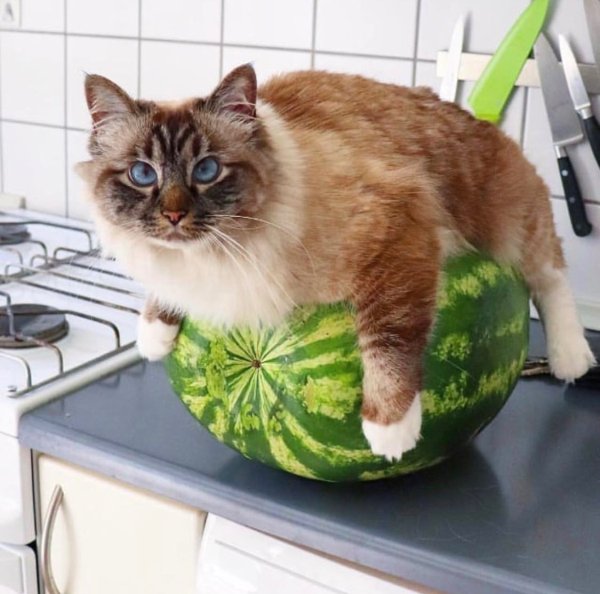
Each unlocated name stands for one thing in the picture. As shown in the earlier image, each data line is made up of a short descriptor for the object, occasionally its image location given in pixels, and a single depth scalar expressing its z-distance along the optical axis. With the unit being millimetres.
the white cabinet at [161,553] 897
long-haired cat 870
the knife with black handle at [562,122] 1359
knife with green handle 1349
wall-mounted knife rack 1345
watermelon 892
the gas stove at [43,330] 1098
